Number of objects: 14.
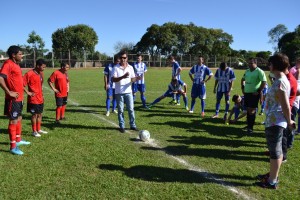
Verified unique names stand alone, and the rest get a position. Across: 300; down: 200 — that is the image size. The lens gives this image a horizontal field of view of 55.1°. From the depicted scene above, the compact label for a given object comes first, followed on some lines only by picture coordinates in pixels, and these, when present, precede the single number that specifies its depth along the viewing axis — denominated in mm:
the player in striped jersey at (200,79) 10102
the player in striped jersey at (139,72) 11195
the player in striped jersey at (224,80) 9336
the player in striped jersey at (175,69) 11758
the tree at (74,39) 63750
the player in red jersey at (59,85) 8323
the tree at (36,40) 51344
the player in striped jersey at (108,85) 9859
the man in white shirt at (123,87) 7473
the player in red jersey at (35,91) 6855
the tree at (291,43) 57406
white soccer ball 6664
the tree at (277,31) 100375
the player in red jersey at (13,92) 5594
